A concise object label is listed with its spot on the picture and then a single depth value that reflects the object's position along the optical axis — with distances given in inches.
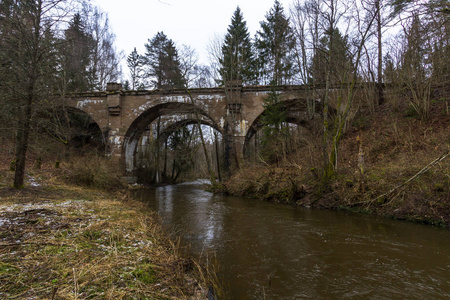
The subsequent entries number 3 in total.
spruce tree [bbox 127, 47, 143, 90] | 1117.1
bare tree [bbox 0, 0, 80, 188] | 256.4
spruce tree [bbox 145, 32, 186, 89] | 629.1
